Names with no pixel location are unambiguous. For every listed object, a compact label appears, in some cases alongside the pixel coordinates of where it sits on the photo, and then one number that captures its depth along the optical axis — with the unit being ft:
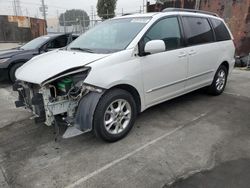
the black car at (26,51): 21.75
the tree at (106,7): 79.10
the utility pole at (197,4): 35.28
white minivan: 9.75
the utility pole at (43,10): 84.85
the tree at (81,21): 73.06
